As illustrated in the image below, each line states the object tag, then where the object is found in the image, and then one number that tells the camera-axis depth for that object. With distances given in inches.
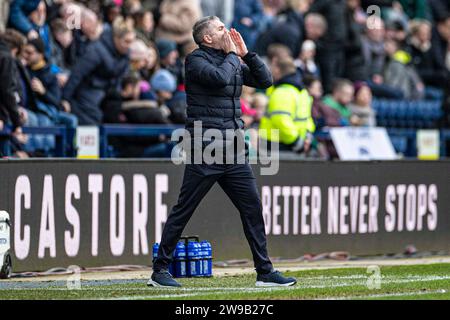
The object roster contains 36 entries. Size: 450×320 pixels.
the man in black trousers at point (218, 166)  423.5
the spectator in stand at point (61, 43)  664.4
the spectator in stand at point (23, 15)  624.4
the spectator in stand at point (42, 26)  633.0
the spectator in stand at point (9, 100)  550.0
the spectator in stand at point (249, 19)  802.8
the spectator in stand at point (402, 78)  897.5
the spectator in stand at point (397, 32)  938.7
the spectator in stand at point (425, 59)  945.5
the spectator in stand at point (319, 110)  719.7
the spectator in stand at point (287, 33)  786.2
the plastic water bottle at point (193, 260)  464.8
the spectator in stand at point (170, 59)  706.2
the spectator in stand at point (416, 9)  1006.4
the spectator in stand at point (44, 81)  608.7
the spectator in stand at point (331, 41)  840.9
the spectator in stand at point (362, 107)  781.3
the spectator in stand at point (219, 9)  781.9
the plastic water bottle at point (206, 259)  469.7
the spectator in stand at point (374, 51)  877.8
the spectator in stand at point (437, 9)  1008.9
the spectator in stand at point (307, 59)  790.5
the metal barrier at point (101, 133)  558.3
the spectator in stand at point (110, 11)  697.6
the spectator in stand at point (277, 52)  617.3
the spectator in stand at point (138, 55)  673.0
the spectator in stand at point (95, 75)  637.3
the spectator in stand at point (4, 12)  627.8
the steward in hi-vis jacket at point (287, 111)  601.6
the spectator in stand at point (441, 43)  952.3
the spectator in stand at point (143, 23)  704.4
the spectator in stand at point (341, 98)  751.1
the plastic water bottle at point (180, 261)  463.2
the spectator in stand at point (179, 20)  741.3
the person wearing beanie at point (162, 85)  674.2
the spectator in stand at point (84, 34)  674.2
